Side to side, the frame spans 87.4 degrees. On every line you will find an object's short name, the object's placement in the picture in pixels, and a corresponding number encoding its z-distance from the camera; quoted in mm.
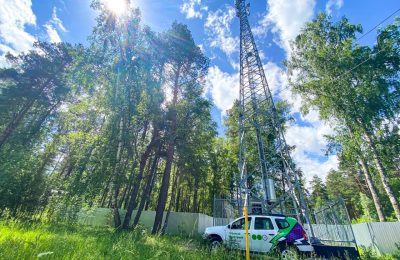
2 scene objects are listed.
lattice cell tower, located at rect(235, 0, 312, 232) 10226
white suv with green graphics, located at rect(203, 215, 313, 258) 6892
